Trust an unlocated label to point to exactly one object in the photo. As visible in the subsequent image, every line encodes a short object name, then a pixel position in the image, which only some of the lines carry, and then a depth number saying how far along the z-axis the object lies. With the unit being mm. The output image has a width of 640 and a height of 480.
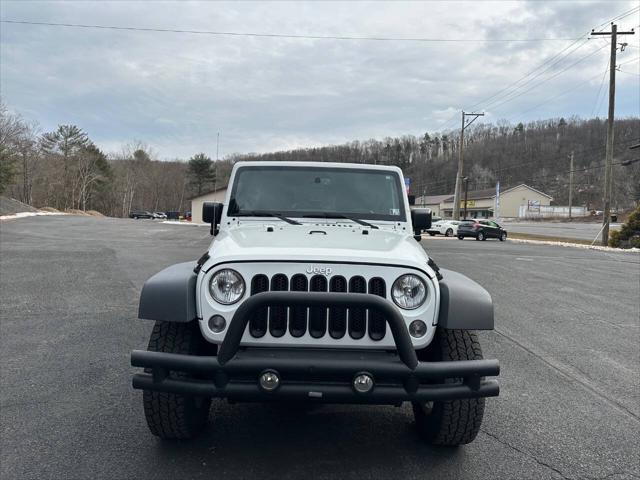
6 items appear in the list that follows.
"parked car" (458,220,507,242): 34656
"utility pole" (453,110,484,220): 45619
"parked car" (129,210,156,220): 79531
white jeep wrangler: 2447
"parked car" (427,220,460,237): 41406
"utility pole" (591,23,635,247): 28316
